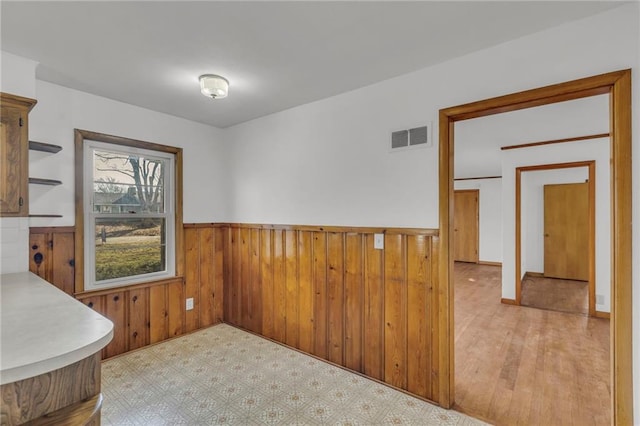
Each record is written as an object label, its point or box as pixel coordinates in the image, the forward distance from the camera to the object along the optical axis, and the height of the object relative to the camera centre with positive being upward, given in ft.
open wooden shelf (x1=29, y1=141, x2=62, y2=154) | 7.19 +1.62
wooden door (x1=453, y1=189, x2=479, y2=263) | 26.35 -1.11
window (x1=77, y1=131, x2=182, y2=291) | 8.92 +0.05
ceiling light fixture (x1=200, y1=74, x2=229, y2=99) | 7.43 +3.21
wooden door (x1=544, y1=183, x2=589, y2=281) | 18.95 -1.21
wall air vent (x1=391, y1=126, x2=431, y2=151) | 7.19 +1.85
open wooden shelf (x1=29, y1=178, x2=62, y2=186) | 7.22 +0.78
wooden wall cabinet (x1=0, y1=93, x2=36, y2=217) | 6.22 +1.24
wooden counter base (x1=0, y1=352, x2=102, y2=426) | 3.01 -2.00
